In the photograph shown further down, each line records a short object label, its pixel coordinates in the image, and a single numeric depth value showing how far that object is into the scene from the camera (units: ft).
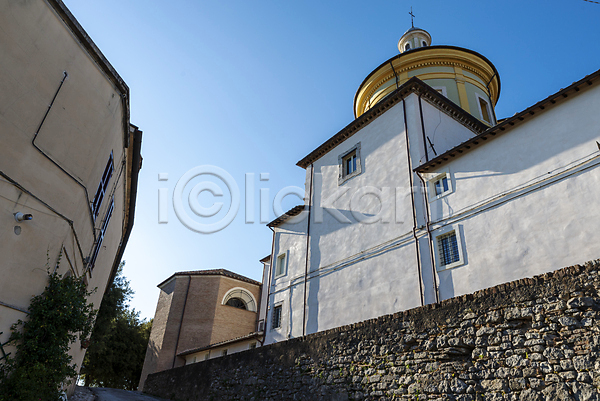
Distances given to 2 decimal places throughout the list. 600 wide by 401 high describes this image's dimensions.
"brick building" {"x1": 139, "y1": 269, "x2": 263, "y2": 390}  80.18
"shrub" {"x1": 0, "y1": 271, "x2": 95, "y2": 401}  19.34
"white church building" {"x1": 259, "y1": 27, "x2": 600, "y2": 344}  30.01
